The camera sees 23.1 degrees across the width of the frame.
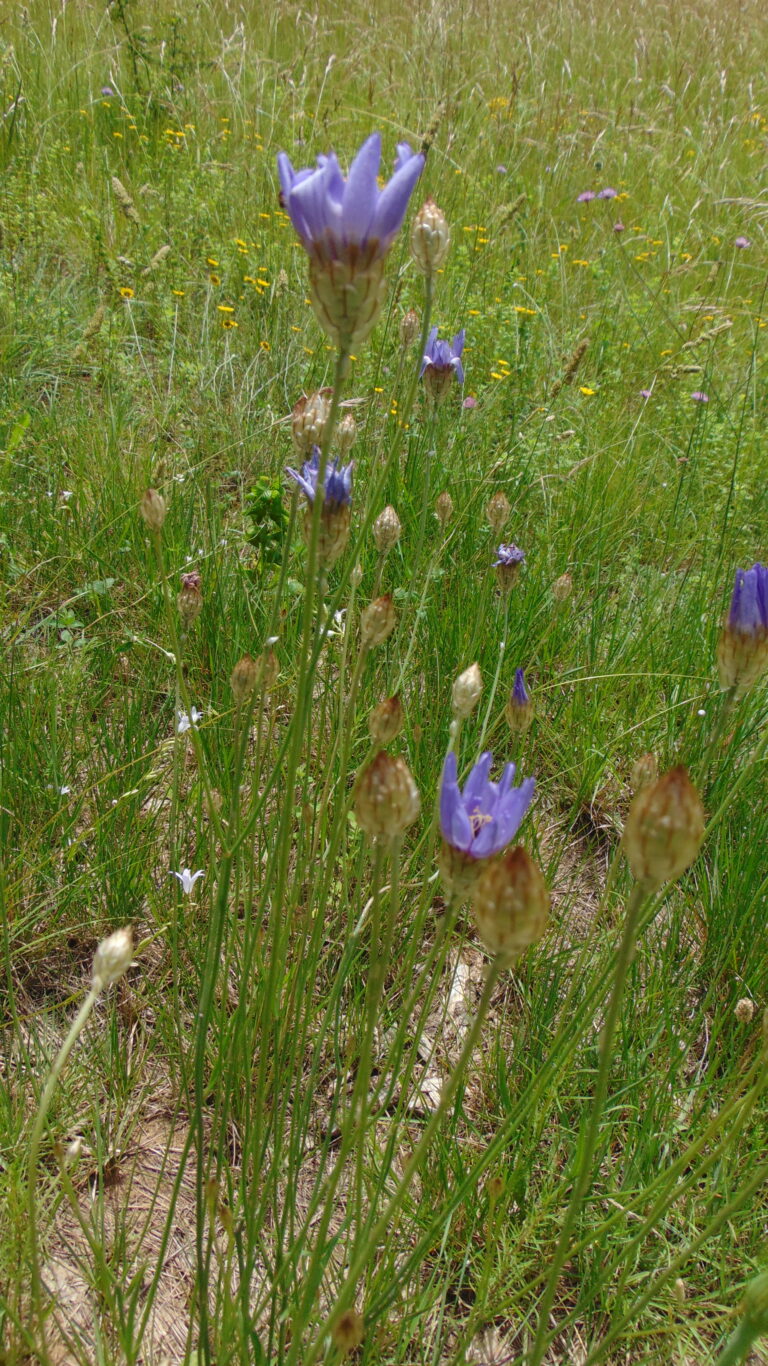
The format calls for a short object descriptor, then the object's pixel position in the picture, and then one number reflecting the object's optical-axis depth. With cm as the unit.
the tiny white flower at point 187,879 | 46
